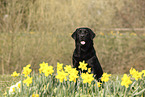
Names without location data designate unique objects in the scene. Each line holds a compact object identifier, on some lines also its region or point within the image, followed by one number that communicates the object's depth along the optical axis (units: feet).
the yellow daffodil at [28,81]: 20.20
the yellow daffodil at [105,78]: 21.32
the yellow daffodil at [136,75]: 21.57
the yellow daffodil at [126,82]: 19.70
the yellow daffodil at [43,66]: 21.93
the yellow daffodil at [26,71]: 22.41
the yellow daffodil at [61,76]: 20.52
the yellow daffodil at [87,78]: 20.33
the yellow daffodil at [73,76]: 20.53
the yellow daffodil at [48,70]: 21.11
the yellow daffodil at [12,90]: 21.06
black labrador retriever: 27.35
